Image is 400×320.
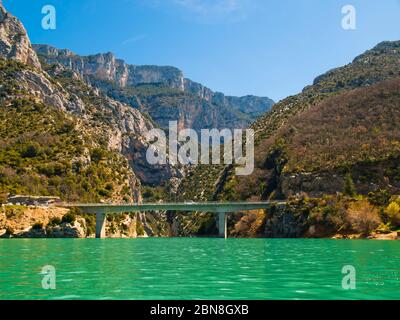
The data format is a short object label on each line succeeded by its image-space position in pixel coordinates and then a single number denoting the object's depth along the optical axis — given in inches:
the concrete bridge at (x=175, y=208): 5733.3
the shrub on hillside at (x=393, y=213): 4171.3
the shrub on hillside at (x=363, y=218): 4259.4
